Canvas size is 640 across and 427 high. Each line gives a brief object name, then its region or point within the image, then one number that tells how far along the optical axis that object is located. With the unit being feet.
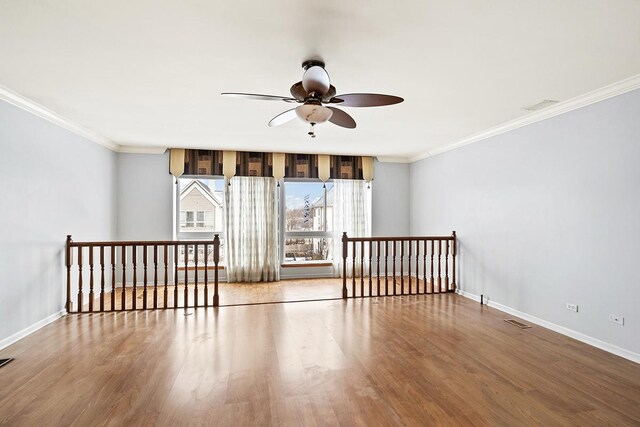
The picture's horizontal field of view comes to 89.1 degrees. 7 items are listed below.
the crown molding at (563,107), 9.54
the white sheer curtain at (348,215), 21.72
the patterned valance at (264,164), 19.94
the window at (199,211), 20.47
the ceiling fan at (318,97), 7.89
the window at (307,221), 21.84
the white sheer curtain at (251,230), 20.34
